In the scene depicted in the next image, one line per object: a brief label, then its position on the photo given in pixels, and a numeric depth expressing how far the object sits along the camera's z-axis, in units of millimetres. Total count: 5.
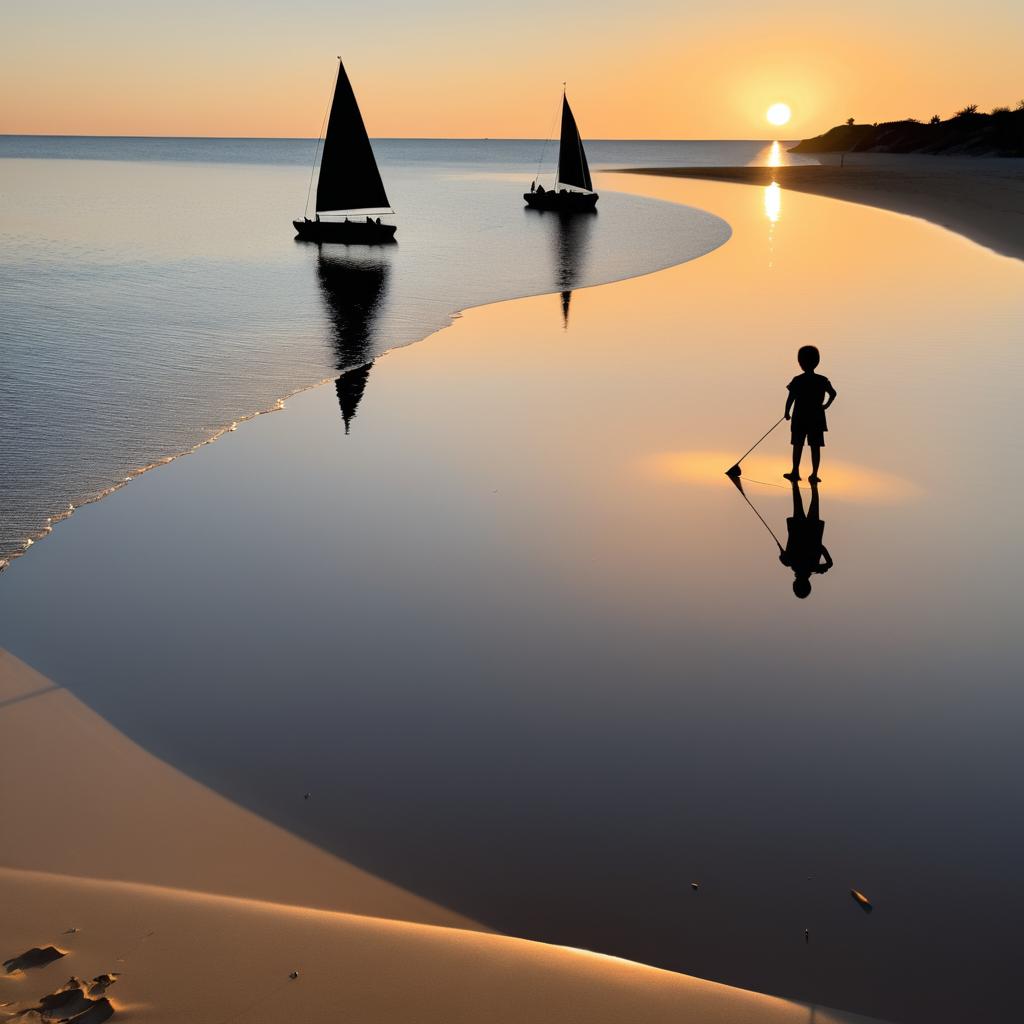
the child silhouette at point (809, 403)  11984
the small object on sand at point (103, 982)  4543
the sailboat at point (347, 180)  45000
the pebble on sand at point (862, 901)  5543
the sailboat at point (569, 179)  64062
